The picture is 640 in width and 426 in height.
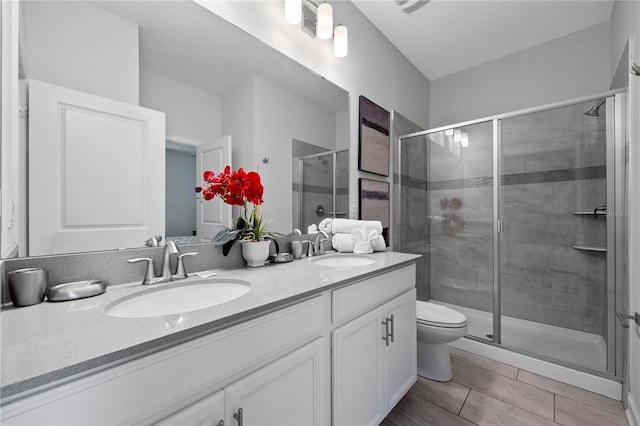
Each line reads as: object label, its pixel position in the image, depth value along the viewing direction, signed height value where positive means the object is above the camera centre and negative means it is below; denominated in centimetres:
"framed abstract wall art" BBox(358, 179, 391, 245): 211 +9
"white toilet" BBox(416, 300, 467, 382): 168 -82
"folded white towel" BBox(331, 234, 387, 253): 175 -20
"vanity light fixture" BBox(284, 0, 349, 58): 162 +119
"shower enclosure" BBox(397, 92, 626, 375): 184 -10
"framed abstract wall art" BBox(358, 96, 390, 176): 211 +62
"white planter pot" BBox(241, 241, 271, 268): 123 -18
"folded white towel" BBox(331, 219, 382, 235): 177 -9
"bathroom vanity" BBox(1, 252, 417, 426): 46 -33
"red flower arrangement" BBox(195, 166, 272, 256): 115 +9
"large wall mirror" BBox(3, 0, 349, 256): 79 +45
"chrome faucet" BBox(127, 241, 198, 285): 94 -20
